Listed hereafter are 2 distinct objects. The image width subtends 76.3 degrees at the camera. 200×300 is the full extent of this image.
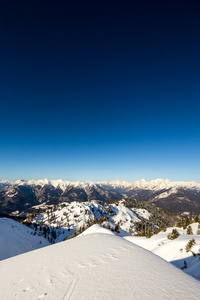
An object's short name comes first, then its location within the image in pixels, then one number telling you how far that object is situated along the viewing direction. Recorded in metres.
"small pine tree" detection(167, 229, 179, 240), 25.81
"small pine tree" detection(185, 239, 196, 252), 15.71
